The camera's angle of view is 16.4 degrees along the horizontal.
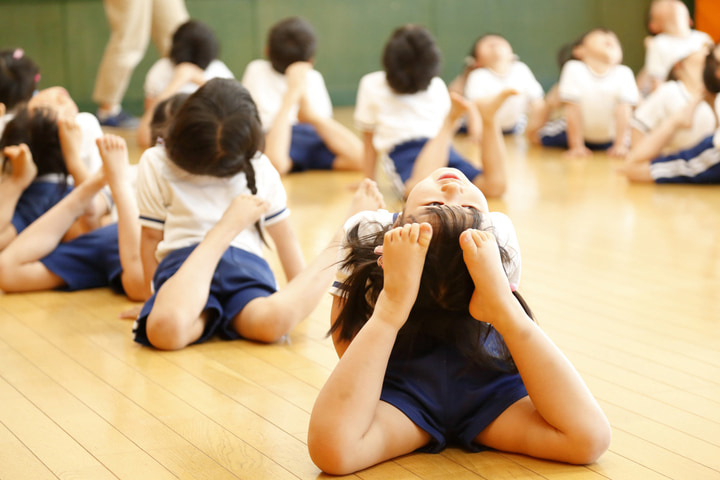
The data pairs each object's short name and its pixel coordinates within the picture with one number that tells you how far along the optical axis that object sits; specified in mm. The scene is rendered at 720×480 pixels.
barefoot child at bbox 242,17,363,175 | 6526
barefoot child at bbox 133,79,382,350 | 4217
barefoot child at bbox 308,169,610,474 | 3733
